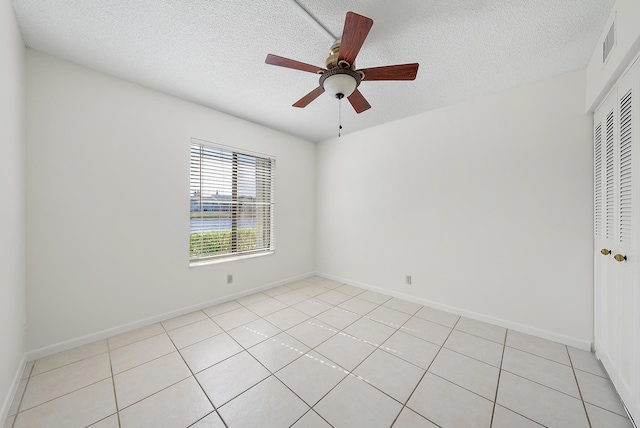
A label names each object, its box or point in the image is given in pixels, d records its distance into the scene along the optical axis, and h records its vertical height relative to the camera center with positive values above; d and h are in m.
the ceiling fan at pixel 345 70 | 1.51 +1.04
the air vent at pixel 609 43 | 1.54 +1.20
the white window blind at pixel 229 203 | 3.04 +0.13
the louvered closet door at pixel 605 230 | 1.69 -0.12
